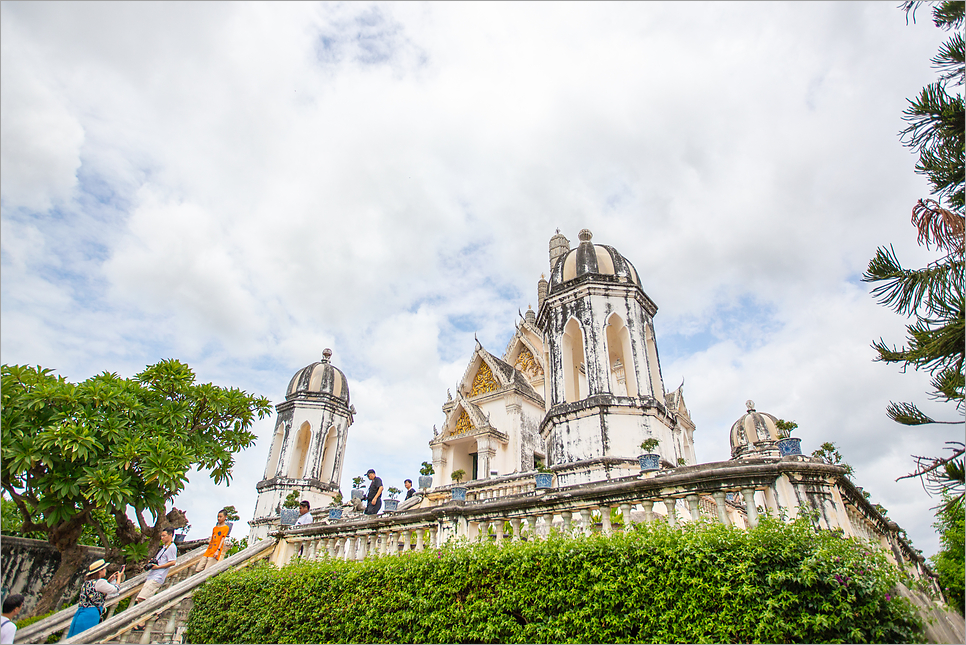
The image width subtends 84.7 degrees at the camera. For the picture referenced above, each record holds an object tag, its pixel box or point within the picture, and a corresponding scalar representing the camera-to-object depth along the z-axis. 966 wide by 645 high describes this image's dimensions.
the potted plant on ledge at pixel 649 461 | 8.11
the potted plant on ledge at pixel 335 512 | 11.31
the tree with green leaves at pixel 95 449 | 9.59
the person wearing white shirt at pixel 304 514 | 12.55
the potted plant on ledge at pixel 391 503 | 10.45
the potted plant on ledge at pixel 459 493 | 8.38
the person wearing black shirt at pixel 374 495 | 11.84
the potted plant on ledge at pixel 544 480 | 8.59
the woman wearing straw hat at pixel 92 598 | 7.34
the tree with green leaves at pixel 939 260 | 5.55
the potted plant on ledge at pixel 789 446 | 5.81
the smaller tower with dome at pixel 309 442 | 21.39
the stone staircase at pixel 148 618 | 7.55
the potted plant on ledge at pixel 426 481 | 15.58
